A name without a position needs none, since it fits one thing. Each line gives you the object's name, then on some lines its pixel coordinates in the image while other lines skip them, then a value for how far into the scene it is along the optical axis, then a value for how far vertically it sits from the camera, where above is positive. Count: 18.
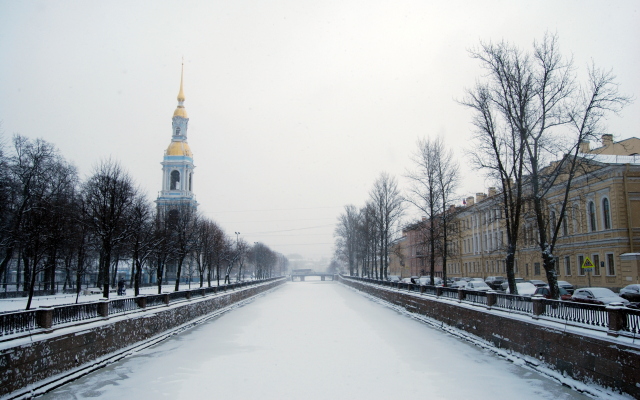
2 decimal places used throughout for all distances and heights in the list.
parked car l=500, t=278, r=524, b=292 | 36.16 -1.73
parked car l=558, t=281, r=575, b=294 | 30.64 -1.51
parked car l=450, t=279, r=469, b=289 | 41.65 -1.75
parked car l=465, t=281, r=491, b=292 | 33.25 -1.49
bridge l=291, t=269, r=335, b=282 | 138.05 -2.76
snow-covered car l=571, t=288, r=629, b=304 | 20.73 -1.44
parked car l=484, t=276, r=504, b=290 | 37.07 -1.53
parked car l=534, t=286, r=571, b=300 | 23.91 -1.53
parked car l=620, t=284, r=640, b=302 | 22.78 -1.45
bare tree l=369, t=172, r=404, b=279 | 48.00 +5.58
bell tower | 81.12 +16.87
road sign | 22.96 -0.02
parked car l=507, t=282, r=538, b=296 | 28.07 -1.48
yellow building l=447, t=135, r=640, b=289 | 31.41 +2.38
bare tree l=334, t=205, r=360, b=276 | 74.88 +5.78
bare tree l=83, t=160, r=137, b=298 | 27.04 +3.61
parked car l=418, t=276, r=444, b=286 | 45.66 -1.62
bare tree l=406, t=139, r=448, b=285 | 32.09 +5.47
